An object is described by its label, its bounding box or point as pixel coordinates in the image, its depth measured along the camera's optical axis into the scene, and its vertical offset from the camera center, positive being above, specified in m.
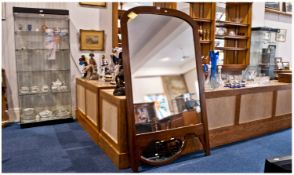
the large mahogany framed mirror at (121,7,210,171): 2.43 -0.20
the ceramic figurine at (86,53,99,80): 3.80 -0.05
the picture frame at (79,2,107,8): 4.18 +0.97
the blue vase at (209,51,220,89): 3.07 -0.07
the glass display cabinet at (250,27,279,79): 5.70 +0.30
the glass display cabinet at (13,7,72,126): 3.88 +0.00
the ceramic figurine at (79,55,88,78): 3.88 +0.02
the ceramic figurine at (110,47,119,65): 2.71 +0.09
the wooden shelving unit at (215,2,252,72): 5.51 +0.57
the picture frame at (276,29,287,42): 6.43 +0.73
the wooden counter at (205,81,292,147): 3.02 -0.59
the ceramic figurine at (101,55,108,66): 3.70 +0.03
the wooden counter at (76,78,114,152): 3.11 -0.54
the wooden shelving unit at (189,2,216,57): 5.00 +0.87
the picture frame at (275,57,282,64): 6.33 +0.11
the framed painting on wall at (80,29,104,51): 4.24 +0.40
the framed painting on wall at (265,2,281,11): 6.20 +1.43
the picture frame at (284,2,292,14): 6.66 +1.48
